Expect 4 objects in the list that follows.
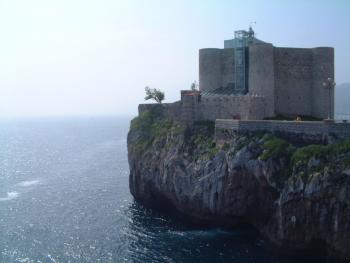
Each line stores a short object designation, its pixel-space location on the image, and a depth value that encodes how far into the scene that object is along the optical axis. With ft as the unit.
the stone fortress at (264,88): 183.73
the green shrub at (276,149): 149.07
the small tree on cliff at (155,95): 256.73
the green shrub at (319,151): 134.62
